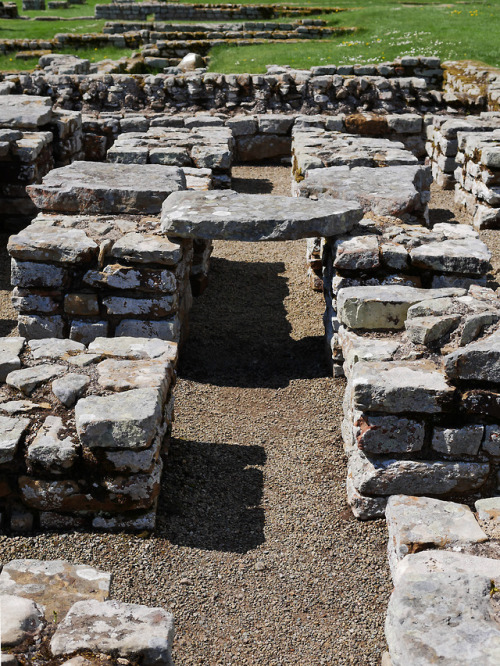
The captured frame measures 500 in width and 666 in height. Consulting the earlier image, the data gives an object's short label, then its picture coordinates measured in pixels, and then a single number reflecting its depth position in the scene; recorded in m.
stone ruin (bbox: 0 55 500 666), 3.68
